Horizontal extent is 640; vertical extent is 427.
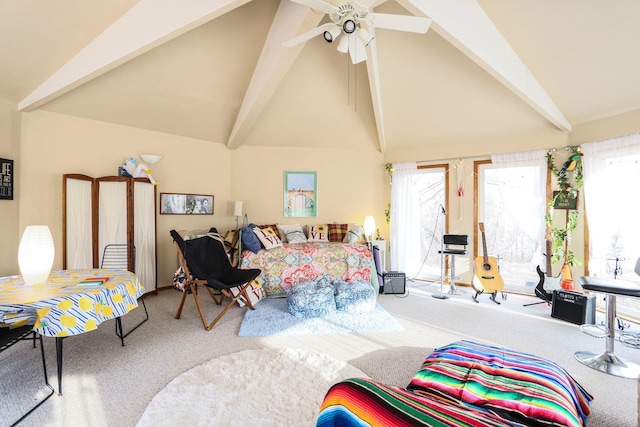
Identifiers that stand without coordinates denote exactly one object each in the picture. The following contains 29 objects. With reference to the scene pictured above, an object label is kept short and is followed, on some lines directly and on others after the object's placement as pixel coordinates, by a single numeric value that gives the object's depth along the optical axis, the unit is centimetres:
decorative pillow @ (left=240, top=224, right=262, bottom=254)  403
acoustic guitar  390
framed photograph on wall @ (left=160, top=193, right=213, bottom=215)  450
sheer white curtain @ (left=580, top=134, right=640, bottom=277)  330
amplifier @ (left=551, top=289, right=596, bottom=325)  309
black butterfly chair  300
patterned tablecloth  164
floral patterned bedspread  395
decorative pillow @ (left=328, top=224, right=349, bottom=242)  515
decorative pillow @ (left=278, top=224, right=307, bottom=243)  486
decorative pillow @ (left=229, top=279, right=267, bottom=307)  358
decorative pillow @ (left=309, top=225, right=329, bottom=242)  504
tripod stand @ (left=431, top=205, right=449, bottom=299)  409
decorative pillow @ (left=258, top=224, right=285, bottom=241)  493
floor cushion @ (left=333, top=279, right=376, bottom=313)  341
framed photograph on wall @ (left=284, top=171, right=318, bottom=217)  539
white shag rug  163
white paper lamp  193
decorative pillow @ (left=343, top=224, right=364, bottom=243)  490
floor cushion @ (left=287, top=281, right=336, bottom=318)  324
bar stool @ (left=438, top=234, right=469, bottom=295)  416
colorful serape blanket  72
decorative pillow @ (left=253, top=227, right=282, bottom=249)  416
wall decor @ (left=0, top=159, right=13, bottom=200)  298
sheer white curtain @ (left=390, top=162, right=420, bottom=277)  513
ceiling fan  208
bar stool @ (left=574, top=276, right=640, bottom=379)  221
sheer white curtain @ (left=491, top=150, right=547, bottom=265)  409
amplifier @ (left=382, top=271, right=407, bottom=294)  426
